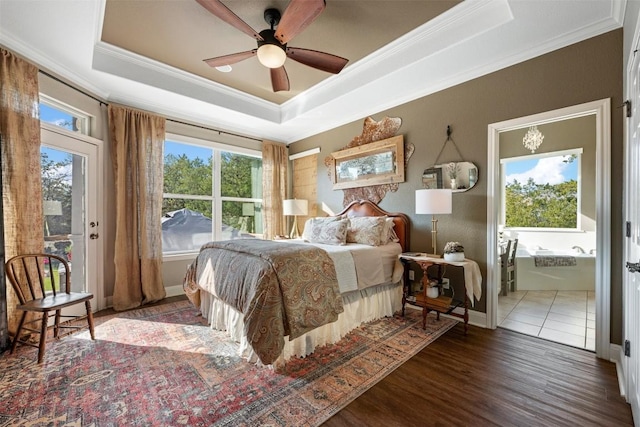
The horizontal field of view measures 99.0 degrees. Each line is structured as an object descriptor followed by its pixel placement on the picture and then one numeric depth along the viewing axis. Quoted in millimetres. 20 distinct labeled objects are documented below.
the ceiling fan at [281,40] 1894
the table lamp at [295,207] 4680
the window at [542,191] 4941
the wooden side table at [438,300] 2637
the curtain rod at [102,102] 2788
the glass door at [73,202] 2822
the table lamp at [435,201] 2818
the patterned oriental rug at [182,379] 1588
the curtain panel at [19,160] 2307
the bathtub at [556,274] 4057
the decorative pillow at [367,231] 3289
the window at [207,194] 4172
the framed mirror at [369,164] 3645
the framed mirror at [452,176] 2969
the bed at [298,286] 1958
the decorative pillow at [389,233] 3371
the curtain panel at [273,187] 5098
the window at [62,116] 2809
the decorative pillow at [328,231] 3385
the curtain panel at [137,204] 3469
